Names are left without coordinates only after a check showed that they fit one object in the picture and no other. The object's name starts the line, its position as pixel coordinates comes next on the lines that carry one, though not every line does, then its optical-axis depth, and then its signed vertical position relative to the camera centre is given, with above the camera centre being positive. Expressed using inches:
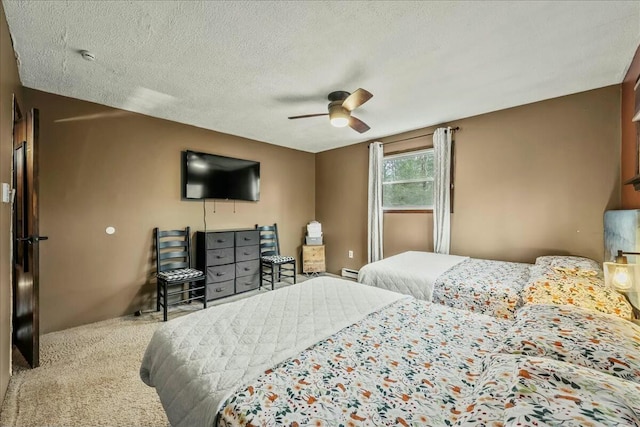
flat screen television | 142.7 +19.8
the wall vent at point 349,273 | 185.2 -44.1
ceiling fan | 93.1 +39.5
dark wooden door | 79.9 -8.3
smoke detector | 78.5 +47.2
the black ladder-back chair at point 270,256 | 164.1 -29.2
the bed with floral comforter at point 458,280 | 82.6 -24.3
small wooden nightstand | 191.0 -34.6
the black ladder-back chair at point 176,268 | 124.3 -28.8
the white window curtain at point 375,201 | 167.9 +6.5
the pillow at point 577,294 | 63.2 -21.6
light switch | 61.3 +4.2
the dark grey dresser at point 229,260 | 139.1 -27.4
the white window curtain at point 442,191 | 138.4 +11.0
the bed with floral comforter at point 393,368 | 26.2 -24.4
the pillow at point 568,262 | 86.9 -17.6
